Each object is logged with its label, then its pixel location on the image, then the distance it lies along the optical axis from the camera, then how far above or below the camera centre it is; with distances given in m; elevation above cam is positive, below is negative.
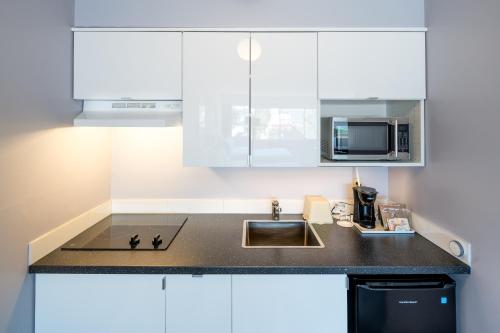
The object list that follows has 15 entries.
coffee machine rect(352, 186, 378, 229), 1.79 -0.24
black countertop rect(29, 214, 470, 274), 1.28 -0.43
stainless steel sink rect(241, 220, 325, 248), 1.98 -0.45
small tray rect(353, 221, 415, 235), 1.71 -0.38
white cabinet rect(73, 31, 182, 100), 1.63 +0.61
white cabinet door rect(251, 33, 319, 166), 1.64 +0.48
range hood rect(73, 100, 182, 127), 1.63 +0.35
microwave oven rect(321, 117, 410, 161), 1.64 +0.18
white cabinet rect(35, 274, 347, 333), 1.31 -0.63
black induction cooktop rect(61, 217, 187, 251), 1.50 -0.40
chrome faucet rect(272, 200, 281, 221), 1.99 -0.30
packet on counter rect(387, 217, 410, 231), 1.73 -0.34
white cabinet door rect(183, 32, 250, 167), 1.64 +0.45
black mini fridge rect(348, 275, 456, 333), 1.27 -0.62
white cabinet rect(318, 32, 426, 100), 1.63 +0.62
